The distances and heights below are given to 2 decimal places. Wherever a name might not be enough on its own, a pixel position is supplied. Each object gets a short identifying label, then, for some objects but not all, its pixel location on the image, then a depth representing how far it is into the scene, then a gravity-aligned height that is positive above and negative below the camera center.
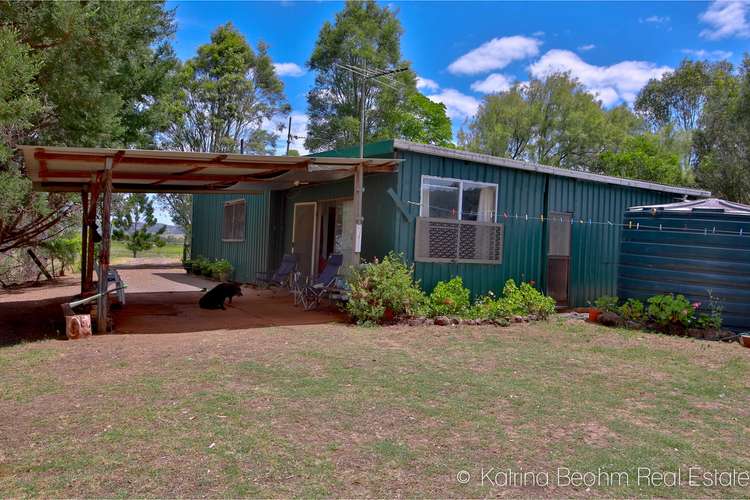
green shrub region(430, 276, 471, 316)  8.21 -0.71
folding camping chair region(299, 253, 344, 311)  8.96 -0.63
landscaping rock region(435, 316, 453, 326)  7.95 -1.00
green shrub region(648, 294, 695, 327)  7.98 -0.73
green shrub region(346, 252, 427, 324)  7.81 -0.63
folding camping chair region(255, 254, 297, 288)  10.71 -0.53
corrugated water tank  7.93 +0.09
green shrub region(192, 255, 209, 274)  15.84 -0.65
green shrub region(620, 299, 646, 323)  8.59 -0.82
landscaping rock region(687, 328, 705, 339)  7.84 -1.02
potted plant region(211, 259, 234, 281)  14.56 -0.72
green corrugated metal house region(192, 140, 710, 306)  8.60 +0.57
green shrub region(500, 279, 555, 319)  8.69 -0.75
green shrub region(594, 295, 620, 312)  9.04 -0.76
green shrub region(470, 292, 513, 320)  8.40 -0.88
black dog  9.33 -0.92
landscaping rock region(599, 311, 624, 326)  8.73 -0.97
